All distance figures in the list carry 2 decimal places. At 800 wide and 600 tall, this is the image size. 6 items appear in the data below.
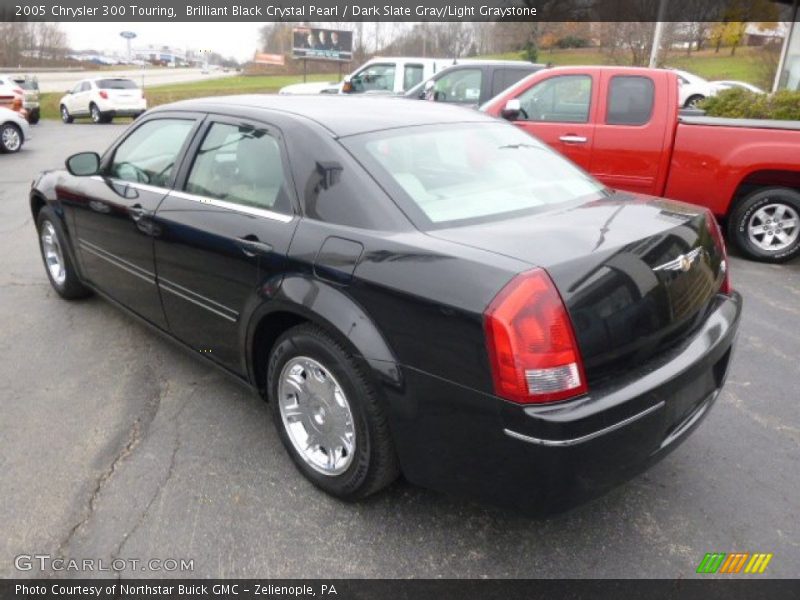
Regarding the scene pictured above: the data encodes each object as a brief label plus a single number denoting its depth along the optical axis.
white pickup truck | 13.80
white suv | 23.06
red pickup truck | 5.86
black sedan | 1.99
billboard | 39.53
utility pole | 17.06
